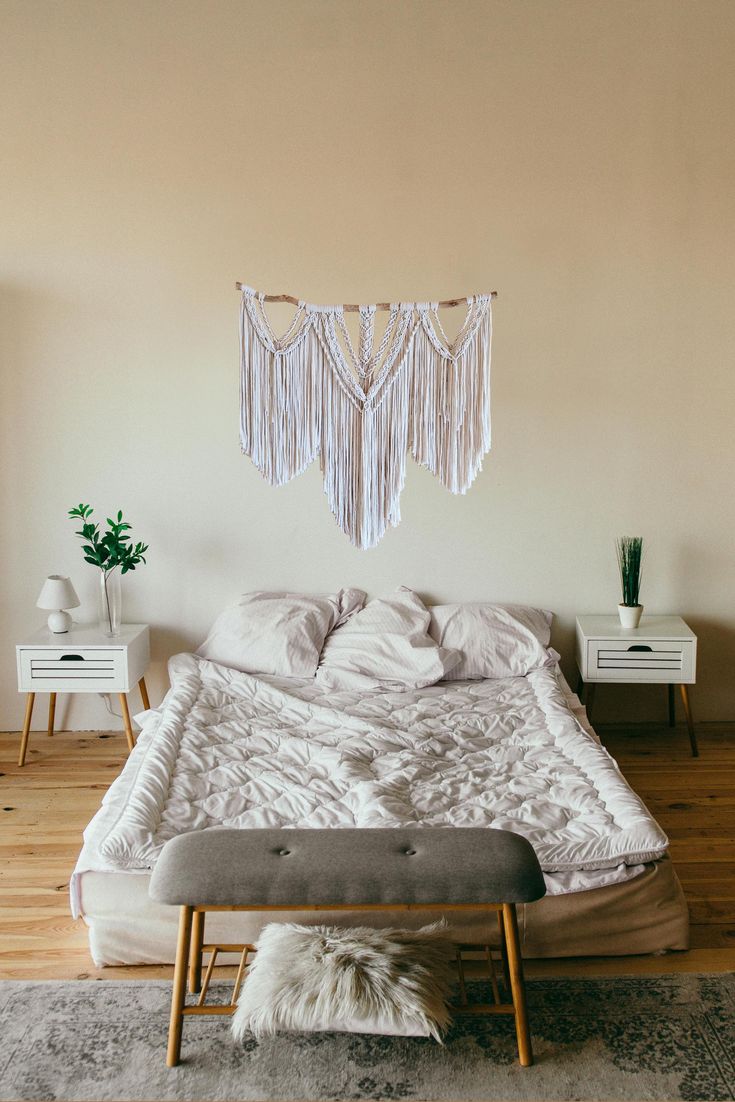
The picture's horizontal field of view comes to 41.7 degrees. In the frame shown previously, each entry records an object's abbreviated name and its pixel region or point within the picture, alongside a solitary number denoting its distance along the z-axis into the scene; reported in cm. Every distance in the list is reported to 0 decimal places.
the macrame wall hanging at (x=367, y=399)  301
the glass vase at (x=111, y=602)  377
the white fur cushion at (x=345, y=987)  189
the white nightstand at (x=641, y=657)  366
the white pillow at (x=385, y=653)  357
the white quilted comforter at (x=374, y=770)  240
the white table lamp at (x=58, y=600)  368
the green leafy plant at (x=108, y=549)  372
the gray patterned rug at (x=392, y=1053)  191
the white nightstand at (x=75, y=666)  357
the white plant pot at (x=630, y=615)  373
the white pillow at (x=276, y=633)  367
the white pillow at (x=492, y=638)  368
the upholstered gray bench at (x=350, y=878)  190
